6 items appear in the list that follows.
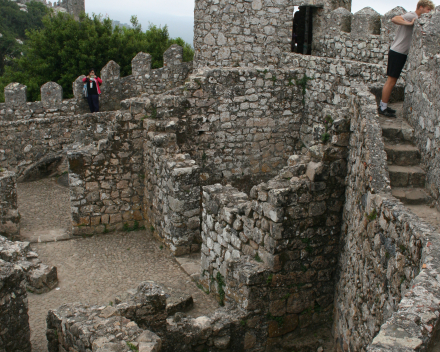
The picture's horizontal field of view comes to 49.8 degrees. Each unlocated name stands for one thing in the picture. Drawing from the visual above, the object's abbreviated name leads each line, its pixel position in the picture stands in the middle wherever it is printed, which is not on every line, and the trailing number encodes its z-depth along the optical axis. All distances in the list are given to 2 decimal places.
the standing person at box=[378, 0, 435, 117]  5.42
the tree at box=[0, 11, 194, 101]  19.25
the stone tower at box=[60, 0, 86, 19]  46.26
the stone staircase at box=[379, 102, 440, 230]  4.19
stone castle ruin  4.18
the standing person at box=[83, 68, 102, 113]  14.12
